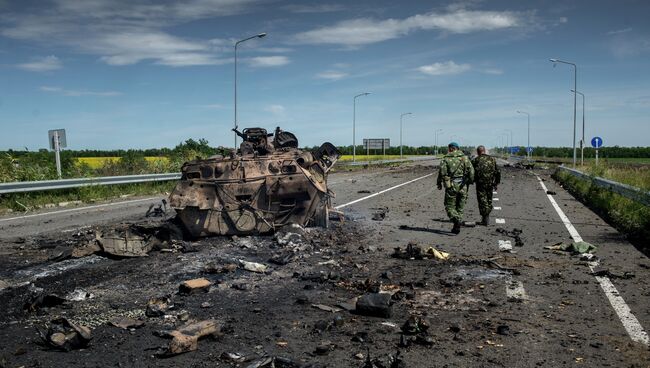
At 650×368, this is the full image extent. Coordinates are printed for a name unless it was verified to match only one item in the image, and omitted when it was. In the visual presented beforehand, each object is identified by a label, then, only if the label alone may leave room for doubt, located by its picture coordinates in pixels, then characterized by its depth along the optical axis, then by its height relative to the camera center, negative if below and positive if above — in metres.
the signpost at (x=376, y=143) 76.94 +0.61
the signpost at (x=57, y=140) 23.09 +0.42
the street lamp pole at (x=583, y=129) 40.81 +1.18
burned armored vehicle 10.51 -0.86
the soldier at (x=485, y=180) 13.74 -0.81
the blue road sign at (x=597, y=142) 34.90 +0.20
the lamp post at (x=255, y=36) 30.17 +5.93
